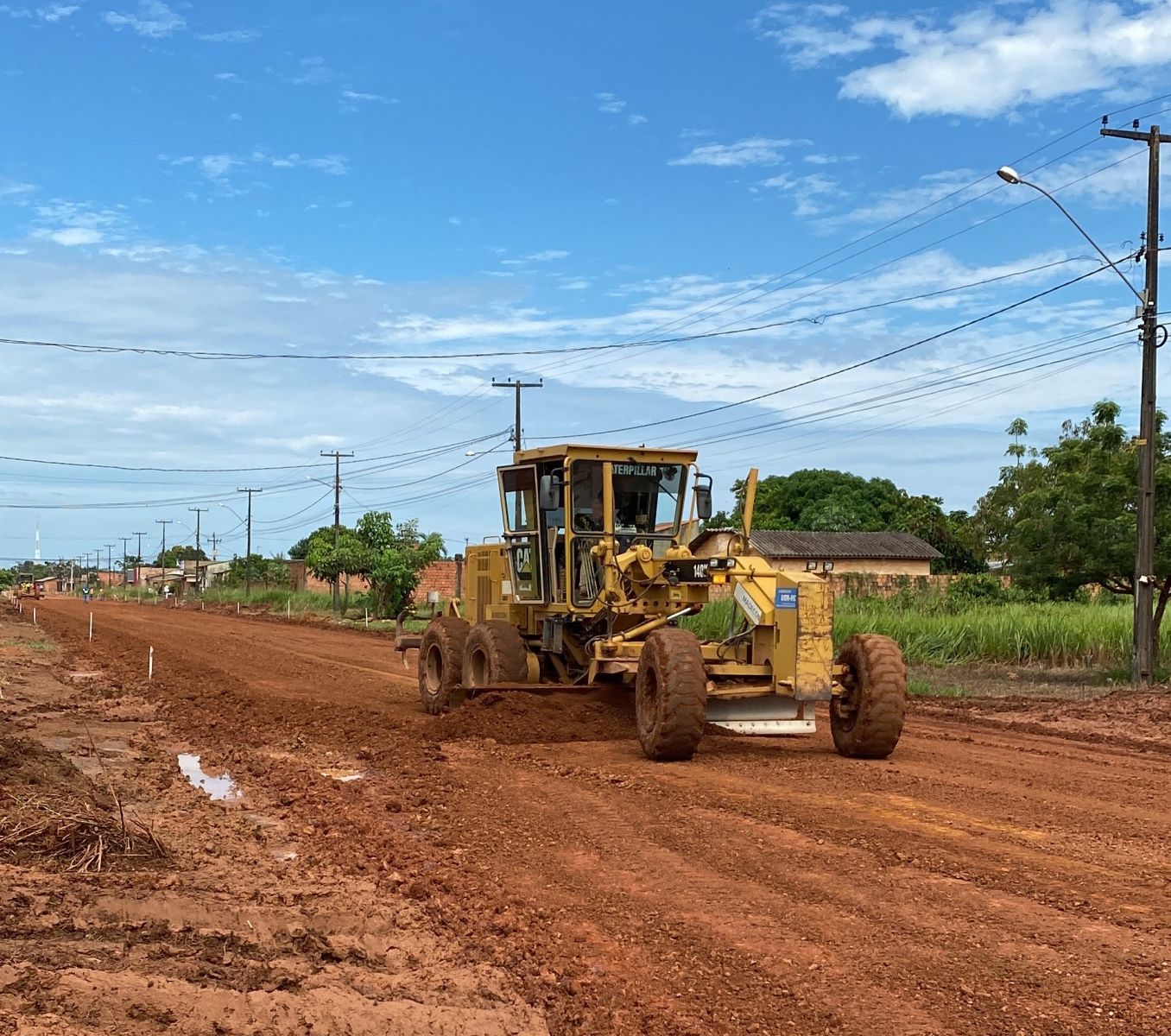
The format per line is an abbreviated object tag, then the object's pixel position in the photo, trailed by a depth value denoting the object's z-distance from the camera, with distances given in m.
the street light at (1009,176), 18.72
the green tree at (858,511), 69.12
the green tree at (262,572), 87.06
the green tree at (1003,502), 66.70
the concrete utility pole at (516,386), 48.25
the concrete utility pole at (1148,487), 20.08
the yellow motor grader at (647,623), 11.73
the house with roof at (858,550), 57.75
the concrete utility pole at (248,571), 79.88
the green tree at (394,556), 47.53
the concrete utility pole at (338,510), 56.31
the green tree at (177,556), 168.07
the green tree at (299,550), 116.49
